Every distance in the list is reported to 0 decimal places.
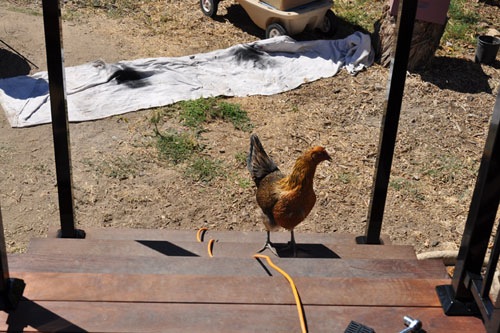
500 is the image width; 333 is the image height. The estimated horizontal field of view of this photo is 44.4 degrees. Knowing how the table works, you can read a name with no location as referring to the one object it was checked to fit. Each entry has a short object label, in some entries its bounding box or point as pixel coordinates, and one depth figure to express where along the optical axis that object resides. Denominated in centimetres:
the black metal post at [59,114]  263
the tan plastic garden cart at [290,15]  714
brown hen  342
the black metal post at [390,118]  259
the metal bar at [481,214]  193
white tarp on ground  595
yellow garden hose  207
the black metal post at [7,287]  200
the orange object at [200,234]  333
